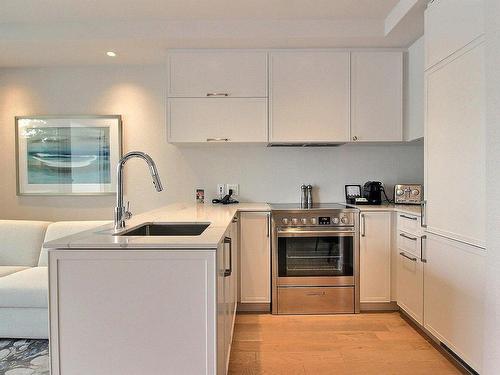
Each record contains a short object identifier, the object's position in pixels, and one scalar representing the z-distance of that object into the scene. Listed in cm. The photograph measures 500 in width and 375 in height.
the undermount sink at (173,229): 183
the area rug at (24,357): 187
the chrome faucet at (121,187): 153
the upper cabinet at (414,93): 263
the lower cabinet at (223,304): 126
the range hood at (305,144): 295
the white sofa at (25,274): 213
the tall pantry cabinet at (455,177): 165
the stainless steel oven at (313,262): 269
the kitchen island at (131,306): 116
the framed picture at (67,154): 323
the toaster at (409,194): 293
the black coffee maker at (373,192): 302
